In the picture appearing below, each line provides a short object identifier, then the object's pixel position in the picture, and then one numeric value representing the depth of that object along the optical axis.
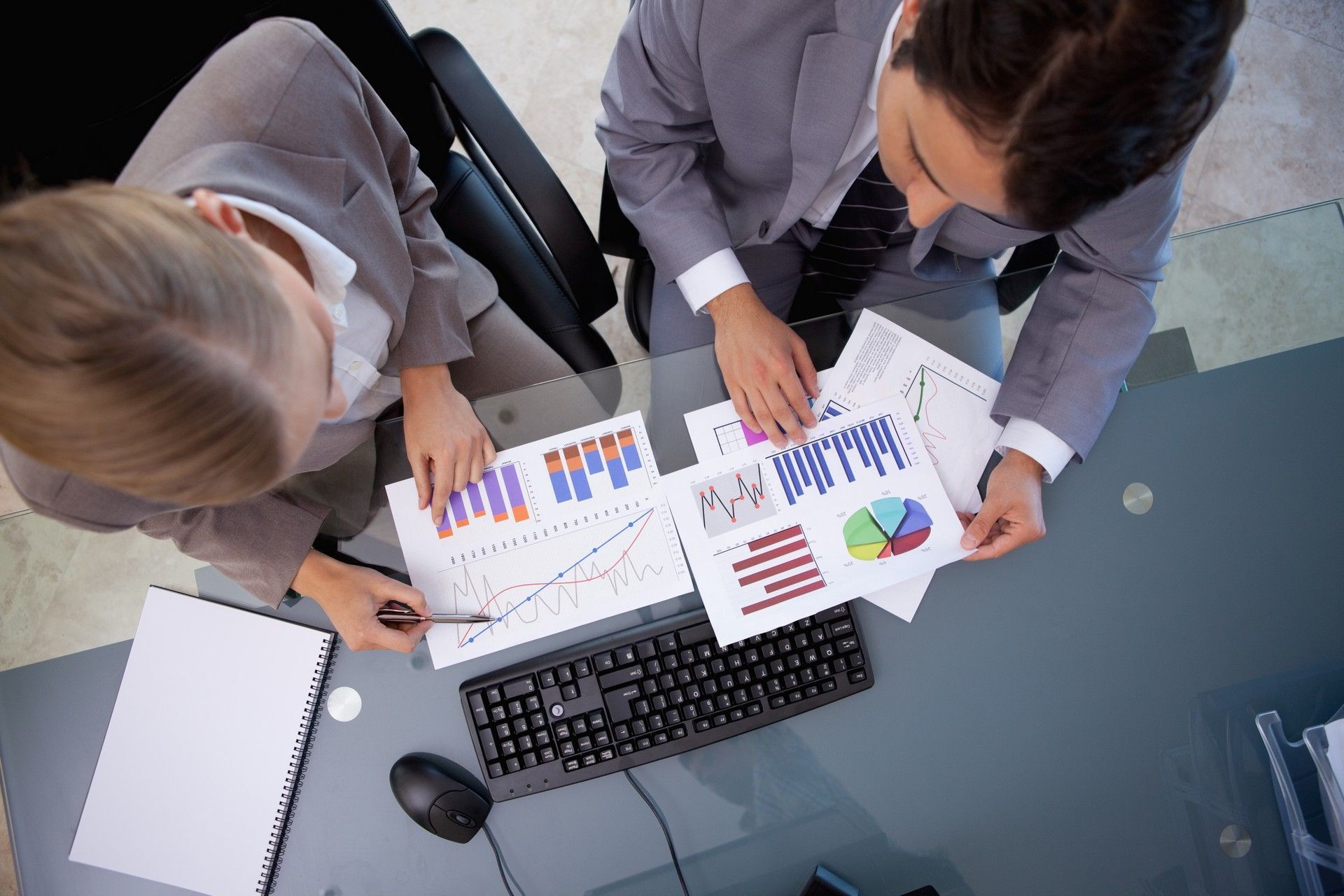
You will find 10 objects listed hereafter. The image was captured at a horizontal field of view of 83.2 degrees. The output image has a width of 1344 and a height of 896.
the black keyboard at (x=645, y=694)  0.83
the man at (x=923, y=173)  0.52
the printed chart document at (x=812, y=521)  0.87
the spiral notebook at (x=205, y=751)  0.82
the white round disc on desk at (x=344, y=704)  0.85
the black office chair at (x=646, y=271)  1.00
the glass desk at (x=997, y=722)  0.84
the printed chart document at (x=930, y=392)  0.91
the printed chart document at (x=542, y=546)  0.86
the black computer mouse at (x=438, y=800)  0.80
